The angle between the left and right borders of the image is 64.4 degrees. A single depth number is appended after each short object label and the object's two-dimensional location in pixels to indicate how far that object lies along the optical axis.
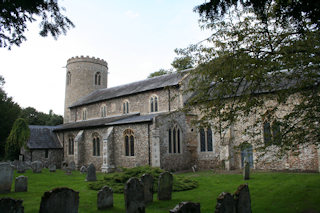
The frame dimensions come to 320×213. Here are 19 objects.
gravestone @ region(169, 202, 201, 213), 4.55
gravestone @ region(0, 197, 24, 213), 4.97
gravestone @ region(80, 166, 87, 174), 19.56
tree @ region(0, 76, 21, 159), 29.81
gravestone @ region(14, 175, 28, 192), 10.74
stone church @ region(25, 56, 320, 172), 17.73
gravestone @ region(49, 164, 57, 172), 20.19
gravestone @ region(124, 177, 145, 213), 6.85
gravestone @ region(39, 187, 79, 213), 5.53
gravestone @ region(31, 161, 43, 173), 18.94
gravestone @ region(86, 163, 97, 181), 14.21
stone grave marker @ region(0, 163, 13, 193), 10.40
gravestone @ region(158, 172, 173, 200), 8.94
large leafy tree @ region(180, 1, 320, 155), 6.29
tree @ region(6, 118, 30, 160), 24.05
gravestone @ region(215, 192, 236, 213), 5.18
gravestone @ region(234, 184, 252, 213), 5.92
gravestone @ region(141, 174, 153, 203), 8.62
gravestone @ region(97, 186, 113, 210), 7.70
